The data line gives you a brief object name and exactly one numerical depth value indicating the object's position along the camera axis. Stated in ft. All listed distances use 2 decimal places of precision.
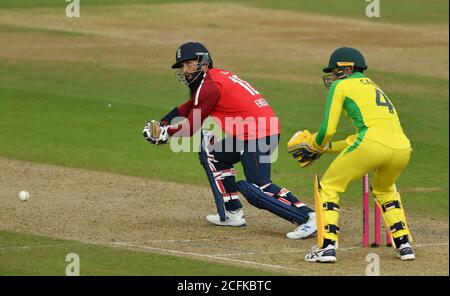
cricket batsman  38.63
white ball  43.88
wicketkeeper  34.73
